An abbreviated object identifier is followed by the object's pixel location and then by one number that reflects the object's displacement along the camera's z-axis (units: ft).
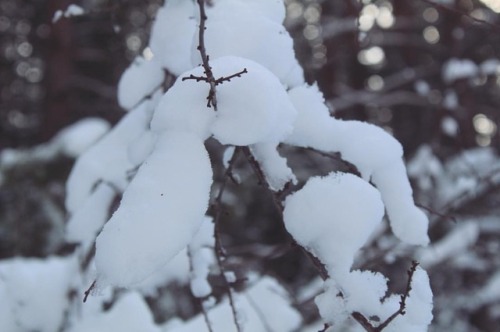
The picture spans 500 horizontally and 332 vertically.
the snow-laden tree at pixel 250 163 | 2.75
